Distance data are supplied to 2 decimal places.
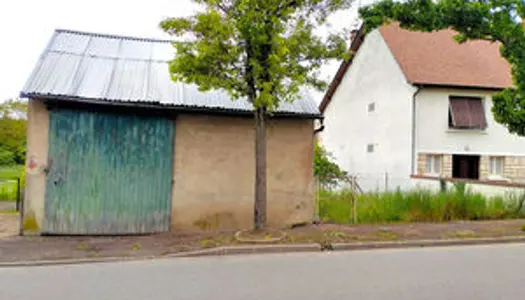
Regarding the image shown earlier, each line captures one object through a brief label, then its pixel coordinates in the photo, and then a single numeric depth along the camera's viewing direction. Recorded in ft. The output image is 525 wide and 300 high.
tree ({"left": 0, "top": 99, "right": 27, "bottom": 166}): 99.76
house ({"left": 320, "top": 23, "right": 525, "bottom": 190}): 50.75
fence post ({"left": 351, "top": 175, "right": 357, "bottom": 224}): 30.41
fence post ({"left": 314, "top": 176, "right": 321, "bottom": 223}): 29.74
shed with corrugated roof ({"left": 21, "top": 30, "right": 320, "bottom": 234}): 24.54
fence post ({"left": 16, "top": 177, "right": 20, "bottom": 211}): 34.87
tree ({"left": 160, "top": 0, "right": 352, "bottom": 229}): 20.97
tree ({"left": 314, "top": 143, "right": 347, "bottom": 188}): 47.75
